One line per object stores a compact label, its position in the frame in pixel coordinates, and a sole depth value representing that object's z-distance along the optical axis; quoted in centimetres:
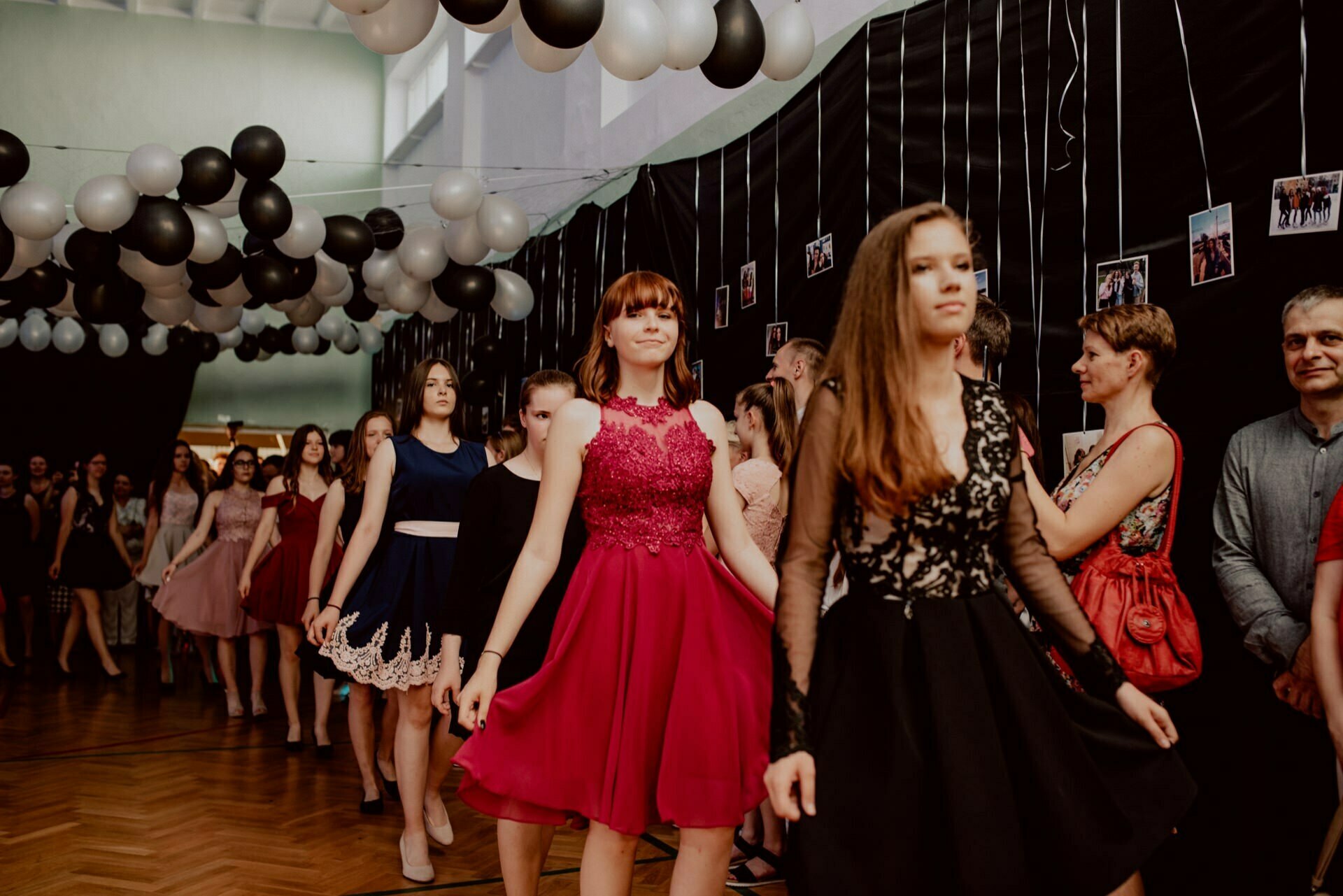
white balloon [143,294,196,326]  694
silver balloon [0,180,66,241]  616
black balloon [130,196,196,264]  593
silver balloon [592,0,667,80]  436
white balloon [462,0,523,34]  430
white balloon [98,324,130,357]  988
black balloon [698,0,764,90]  451
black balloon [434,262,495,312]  713
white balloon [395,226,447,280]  694
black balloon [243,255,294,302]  670
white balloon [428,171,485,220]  660
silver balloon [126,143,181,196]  596
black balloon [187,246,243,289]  642
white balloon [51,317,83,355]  977
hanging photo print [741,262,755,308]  552
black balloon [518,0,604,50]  403
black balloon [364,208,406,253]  735
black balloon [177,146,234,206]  590
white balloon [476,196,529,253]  666
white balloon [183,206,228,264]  617
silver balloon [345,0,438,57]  450
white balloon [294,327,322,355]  1075
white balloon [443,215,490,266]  691
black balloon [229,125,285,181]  595
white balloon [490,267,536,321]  737
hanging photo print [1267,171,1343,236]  270
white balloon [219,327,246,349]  1050
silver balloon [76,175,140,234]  594
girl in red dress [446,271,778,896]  209
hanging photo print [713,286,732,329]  580
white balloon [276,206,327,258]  656
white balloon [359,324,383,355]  1142
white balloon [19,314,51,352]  1002
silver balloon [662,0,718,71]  443
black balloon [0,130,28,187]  575
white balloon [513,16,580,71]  463
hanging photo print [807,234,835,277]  483
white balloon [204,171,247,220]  630
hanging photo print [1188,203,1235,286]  298
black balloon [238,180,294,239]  611
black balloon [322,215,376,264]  691
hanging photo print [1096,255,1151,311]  324
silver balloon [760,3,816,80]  458
